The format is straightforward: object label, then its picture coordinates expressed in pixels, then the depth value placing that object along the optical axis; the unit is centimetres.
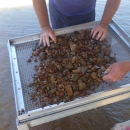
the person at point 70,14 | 124
